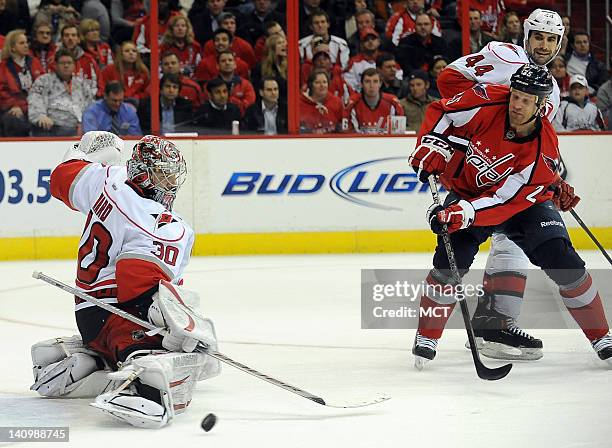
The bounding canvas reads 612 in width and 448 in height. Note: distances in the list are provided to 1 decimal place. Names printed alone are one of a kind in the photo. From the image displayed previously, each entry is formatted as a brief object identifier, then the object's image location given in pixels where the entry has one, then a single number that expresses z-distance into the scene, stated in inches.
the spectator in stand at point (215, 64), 671.8
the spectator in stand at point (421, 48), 696.4
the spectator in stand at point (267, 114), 667.4
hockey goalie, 283.9
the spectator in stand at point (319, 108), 673.6
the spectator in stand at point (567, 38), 721.6
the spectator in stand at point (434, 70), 684.7
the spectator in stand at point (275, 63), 676.7
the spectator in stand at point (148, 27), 670.5
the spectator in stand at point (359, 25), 694.5
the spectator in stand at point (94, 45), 668.7
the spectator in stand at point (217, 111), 662.5
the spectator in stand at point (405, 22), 702.5
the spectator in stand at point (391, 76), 685.9
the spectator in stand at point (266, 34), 679.7
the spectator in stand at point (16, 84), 649.0
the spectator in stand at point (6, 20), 668.7
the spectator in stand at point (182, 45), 671.8
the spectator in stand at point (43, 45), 658.2
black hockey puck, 273.4
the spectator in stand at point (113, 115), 656.4
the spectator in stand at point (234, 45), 677.9
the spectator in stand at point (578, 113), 688.4
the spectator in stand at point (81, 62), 658.8
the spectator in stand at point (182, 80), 668.1
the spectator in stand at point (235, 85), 668.7
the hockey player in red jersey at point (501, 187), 350.9
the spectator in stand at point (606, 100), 695.1
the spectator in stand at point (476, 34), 700.0
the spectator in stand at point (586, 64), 713.6
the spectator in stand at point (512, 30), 709.3
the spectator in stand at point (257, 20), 683.4
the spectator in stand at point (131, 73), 665.6
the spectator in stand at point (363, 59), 686.5
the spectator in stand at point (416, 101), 677.3
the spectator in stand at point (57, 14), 676.1
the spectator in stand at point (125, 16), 681.6
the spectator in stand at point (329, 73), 680.4
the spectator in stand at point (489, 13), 713.0
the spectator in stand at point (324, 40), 682.2
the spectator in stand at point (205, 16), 681.0
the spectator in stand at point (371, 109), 674.8
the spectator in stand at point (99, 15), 681.0
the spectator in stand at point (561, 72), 708.0
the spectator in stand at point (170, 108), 664.4
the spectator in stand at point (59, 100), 651.5
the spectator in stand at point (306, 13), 681.0
